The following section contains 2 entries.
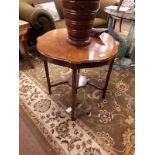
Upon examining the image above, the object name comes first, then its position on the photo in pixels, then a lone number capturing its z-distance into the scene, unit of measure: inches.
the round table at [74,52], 50.3
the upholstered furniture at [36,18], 87.8
